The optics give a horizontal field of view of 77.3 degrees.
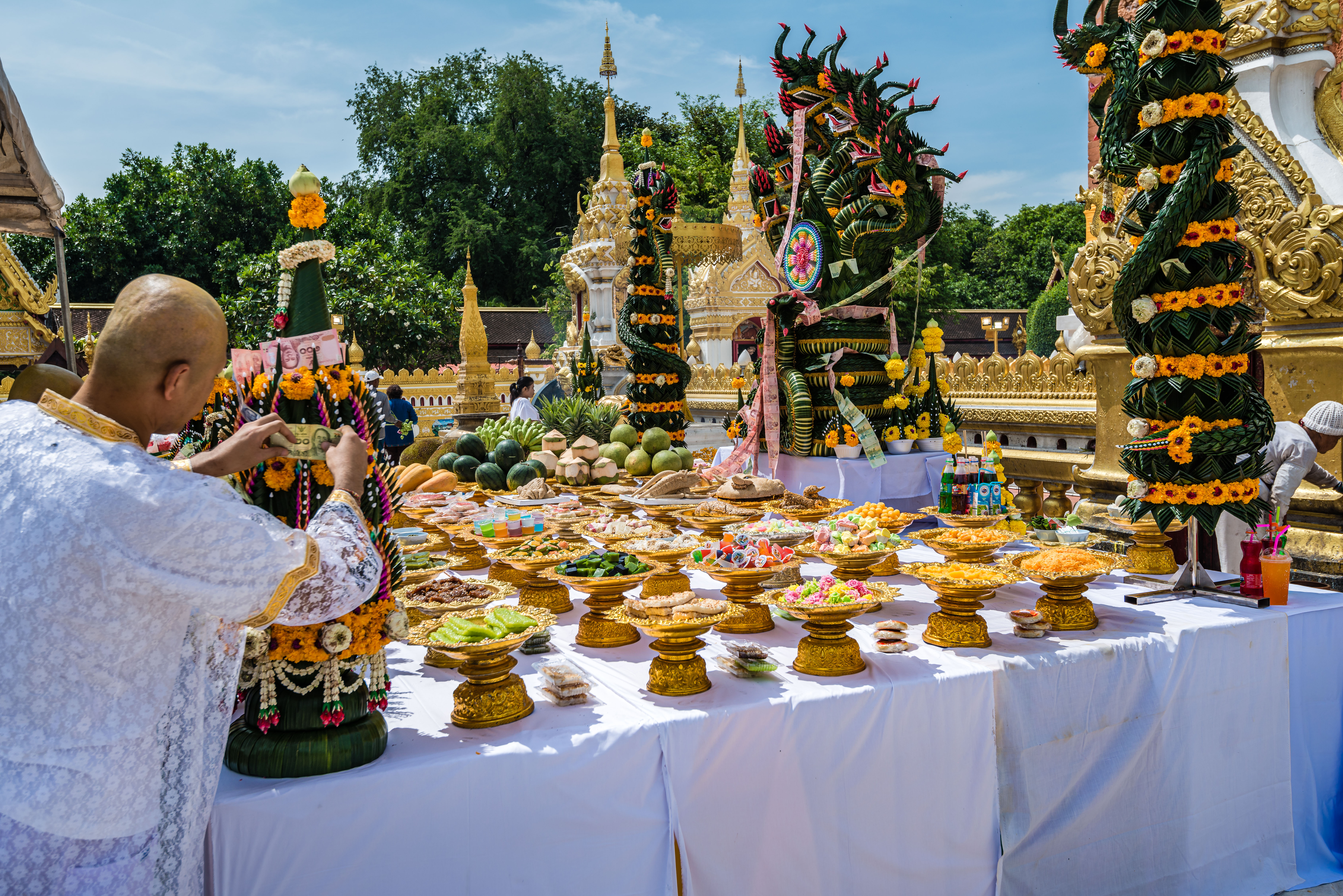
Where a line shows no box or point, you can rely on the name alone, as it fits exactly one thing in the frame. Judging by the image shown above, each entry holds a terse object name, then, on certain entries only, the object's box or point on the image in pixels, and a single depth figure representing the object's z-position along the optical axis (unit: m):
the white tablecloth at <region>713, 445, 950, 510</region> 4.61
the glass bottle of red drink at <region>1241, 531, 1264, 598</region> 2.73
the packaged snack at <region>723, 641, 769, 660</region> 2.25
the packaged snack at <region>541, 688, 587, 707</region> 2.08
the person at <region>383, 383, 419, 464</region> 7.73
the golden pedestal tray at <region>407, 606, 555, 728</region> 1.94
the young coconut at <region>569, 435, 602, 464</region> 4.97
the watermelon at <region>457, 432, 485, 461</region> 5.51
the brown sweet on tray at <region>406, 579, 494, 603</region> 2.42
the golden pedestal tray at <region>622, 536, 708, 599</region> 2.80
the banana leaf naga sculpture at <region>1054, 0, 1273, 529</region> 2.78
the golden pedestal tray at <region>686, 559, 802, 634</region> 2.58
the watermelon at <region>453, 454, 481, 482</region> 5.26
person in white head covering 3.03
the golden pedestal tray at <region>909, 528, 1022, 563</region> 2.96
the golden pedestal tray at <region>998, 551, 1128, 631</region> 2.55
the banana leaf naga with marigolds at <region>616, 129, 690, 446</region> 6.26
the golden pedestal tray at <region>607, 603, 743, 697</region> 2.10
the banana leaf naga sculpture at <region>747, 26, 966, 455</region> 4.68
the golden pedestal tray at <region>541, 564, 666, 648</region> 2.54
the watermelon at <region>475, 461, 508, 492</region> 4.91
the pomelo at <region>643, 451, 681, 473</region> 4.87
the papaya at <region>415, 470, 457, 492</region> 4.69
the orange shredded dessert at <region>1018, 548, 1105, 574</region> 2.57
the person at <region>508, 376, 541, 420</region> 8.38
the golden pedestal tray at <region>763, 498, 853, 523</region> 3.65
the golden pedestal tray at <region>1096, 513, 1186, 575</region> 3.16
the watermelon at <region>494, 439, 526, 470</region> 5.04
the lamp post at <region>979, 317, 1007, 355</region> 13.35
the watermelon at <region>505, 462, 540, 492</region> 4.66
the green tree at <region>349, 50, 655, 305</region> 31.00
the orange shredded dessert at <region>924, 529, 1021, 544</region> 2.99
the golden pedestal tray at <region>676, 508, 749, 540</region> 3.50
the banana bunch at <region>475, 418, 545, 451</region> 5.77
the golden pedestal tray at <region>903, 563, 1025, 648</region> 2.43
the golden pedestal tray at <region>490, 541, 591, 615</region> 2.95
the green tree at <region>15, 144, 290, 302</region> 22.72
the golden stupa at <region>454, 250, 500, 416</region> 14.88
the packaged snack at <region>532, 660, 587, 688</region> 2.10
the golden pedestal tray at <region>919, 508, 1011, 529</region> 3.37
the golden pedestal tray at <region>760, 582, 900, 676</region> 2.22
